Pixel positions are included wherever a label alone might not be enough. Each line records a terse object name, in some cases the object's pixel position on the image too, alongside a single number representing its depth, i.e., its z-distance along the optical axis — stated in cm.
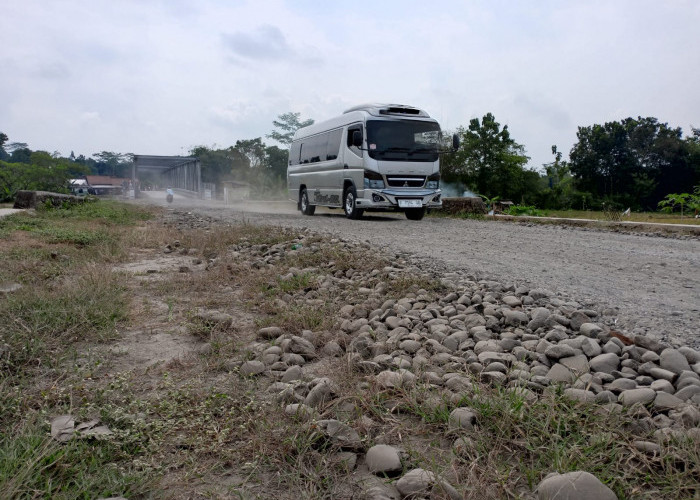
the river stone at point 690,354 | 273
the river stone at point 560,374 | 262
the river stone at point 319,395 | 253
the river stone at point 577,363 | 270
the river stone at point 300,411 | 237
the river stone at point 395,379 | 264
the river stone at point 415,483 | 185
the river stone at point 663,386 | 244
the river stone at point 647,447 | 197
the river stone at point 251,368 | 299
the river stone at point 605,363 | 271
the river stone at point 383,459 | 201
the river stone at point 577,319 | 333
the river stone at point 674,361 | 264
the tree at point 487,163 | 3269
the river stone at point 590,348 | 287
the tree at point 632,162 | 3700
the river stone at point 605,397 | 236
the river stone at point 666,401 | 228
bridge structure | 3391
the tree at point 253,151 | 5287
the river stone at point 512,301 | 389
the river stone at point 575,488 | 171
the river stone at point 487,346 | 306
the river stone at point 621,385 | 248
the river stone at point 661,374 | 256
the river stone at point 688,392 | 236
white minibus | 1284
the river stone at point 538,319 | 340
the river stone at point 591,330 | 314
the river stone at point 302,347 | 330
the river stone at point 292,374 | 290
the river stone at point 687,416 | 213
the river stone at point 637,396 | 233
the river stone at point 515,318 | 352
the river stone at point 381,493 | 184
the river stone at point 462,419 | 223
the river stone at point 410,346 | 322
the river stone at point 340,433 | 215
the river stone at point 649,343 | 287
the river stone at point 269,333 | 369
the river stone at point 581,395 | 235
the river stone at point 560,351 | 286
